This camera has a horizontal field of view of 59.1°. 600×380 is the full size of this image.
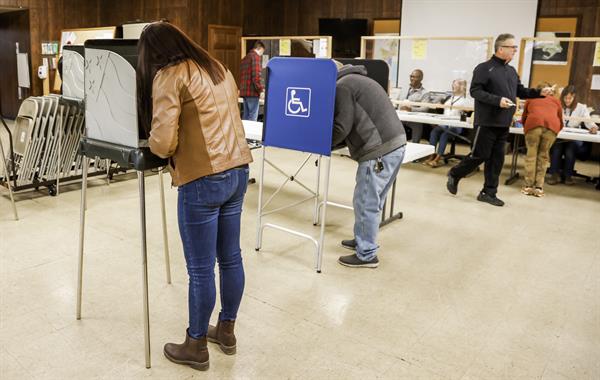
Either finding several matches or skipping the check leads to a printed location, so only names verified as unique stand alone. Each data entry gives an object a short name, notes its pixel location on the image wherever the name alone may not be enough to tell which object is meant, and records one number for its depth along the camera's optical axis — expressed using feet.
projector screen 23.40
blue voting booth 10.07
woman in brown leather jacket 6.08
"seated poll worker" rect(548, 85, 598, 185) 19.30
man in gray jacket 10.03
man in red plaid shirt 23.93
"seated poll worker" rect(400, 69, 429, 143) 22.79
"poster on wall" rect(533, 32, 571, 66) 23.85
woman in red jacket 17.13
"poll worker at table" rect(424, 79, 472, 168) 21.72
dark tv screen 30.25
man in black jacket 15.12
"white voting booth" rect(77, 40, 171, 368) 6.84
